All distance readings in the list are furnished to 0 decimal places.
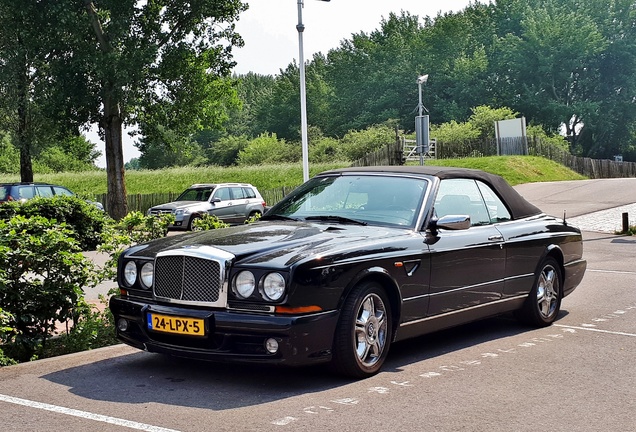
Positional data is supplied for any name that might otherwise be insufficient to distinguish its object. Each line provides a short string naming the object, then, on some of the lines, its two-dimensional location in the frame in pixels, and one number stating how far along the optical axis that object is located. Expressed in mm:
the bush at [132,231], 7980
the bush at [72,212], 19203
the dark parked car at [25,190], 24203
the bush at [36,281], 6996
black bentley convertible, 5777
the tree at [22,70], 31609
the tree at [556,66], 84062
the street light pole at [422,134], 24344
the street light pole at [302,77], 26148
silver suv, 27016
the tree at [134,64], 31250
